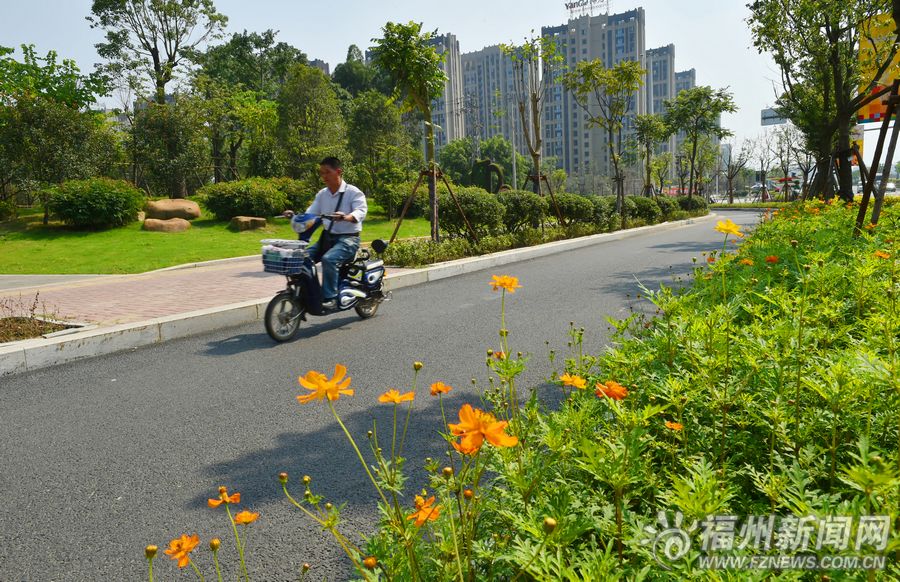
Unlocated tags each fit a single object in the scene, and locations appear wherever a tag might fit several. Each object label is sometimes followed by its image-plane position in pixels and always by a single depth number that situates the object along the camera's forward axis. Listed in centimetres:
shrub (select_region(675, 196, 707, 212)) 3441
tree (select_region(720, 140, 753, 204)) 6081
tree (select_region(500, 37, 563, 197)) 1920
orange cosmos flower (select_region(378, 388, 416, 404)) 156
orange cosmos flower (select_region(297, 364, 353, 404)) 140
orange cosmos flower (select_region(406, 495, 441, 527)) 138
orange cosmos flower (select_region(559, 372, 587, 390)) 179
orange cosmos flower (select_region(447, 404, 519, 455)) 120
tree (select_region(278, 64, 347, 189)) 3033
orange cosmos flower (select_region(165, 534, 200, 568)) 141
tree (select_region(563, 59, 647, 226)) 2367
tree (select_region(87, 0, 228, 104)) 3284
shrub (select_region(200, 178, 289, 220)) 2094
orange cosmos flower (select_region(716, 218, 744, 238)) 255
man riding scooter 634
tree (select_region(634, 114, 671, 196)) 3447
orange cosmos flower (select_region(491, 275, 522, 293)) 228
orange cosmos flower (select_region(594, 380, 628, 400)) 160
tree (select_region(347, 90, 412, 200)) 3256
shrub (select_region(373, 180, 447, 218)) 2447
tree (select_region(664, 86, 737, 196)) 3584
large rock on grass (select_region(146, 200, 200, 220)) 2052
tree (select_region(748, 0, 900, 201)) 1252
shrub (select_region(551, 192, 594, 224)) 1761
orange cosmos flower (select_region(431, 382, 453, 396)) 177
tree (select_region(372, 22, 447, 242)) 1244
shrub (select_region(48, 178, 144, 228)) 1811
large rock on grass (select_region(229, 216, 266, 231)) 1970
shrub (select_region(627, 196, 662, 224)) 2403
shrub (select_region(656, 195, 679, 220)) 2731
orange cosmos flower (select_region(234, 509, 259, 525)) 143
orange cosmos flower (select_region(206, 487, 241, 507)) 151
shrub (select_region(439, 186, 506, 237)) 1316
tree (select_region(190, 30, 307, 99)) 4378
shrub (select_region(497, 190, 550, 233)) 1484
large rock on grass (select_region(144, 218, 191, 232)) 1875
